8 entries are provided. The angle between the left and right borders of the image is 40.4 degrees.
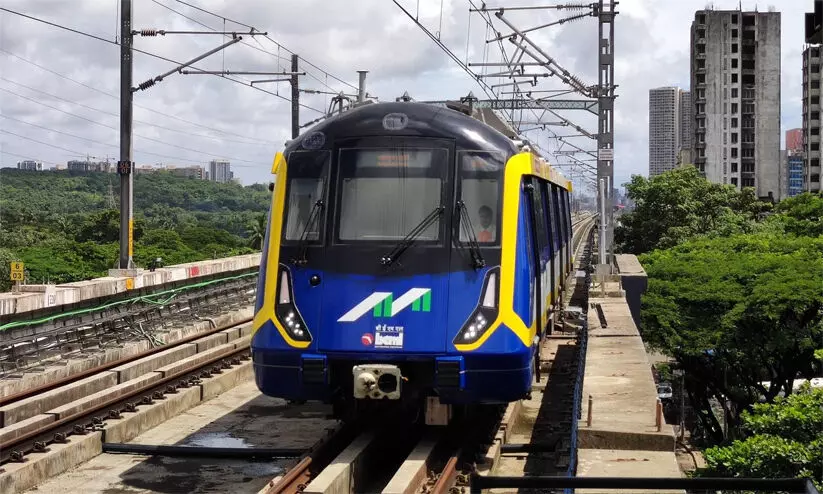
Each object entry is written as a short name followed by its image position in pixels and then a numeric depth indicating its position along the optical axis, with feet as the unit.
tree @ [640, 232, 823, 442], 93.30
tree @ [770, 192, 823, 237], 143.13
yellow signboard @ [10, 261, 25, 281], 64.90
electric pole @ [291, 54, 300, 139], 109.29
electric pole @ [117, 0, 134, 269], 75.81
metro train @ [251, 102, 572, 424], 32.04
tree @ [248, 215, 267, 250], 231.50
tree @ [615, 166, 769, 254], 166.61
